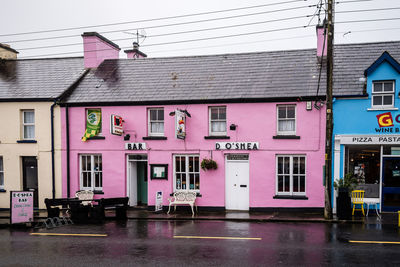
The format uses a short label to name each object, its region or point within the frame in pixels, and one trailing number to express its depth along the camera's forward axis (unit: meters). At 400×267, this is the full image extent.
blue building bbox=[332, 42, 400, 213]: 15.59
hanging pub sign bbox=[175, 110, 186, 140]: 16.53
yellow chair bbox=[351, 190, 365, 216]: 15.44
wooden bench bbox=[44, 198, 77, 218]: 15.38
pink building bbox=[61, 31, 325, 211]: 16.62
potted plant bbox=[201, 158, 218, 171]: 17.04
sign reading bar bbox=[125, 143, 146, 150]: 17.92
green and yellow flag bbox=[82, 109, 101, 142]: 18.28
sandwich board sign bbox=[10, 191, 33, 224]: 14.52
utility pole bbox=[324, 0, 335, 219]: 14.34
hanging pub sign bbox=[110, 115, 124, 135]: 17.12
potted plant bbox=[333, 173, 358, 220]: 14.73
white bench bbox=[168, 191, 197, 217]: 16.86
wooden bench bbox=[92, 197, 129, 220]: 15.33
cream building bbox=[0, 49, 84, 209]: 18.72
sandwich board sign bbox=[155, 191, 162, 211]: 17.13
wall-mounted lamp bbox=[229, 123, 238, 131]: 16.88
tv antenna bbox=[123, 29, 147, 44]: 25.91
